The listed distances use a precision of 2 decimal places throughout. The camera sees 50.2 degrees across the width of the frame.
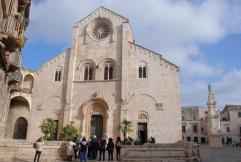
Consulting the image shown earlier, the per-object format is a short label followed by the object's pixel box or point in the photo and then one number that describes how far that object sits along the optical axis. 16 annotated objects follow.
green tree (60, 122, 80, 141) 25.20
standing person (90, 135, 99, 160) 15.38
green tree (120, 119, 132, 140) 25.69
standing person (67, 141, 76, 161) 14.88
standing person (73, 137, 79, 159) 15.55
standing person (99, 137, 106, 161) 15.41
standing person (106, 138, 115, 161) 15.30
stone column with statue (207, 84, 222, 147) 33.81
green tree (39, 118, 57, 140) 26.09
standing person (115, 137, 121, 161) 15.15
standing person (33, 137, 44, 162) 13.44
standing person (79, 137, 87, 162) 13.71
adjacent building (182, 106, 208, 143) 60.16
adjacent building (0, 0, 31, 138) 12.51
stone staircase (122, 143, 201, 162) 14.52
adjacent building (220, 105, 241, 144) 55.00
